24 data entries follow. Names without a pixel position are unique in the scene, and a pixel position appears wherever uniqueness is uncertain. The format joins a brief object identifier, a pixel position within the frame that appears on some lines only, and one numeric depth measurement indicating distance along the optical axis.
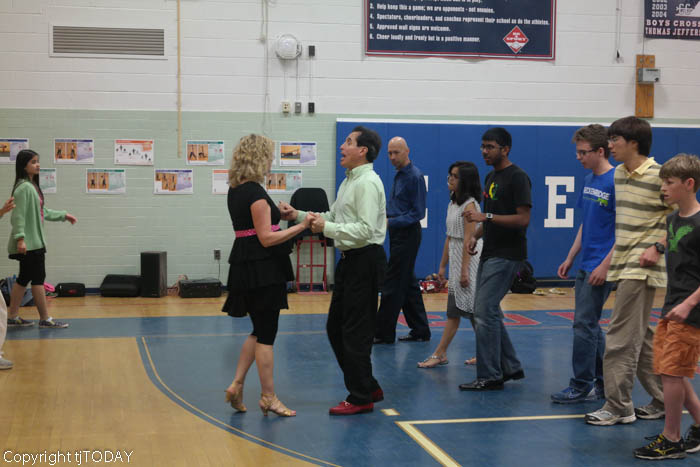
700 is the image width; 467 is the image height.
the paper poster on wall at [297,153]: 10.90
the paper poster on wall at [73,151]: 10.41
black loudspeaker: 10.25
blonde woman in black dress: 4.52
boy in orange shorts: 3.81
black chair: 10.64
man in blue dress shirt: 6.82
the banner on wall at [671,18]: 11.60
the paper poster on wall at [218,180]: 10.77
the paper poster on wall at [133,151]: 10.54
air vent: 10.35
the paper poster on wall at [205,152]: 10.69
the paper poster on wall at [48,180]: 10.41
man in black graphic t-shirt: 5.15
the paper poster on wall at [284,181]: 10.88
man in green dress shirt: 4.64
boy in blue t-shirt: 4.75
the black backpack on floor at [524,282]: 10.94
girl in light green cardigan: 7.49
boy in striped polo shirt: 4.29
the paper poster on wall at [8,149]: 10.27
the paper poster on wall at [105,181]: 10.52
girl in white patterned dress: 5.90
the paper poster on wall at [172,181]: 10.66
